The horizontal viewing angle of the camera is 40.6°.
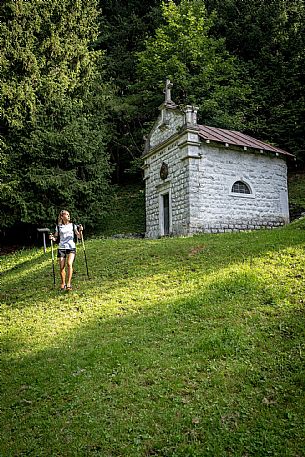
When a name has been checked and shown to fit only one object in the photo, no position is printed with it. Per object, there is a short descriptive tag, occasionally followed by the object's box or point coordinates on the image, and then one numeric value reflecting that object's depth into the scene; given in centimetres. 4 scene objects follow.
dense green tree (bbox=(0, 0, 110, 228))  1731
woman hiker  863
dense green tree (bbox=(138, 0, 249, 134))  2231
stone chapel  1516
